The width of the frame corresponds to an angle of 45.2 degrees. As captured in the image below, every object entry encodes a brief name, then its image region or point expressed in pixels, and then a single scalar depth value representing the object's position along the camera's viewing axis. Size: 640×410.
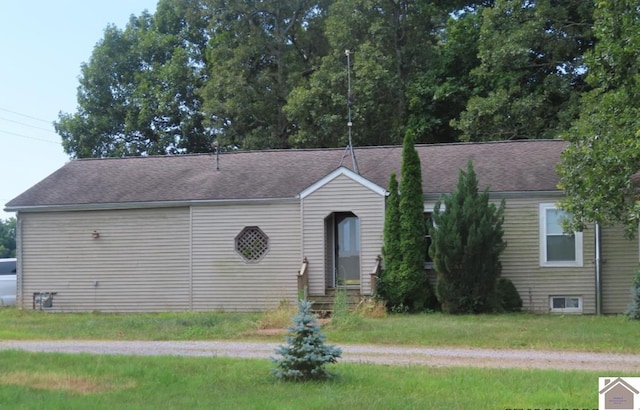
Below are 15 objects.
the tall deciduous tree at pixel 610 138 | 14.80
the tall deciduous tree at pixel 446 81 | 30.31
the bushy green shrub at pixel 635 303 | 16.16
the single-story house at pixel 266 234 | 19.09
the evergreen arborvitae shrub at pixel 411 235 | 18.45
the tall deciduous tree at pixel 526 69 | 26.84
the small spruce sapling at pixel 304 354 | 9.39
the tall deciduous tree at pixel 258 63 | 32.47
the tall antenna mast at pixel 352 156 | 21.02
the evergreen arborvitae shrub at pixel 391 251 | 18.53
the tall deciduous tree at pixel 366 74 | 29.48
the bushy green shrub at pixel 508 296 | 18.86
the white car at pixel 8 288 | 22.12
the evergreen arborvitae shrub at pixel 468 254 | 17.80
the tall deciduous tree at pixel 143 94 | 35.91
